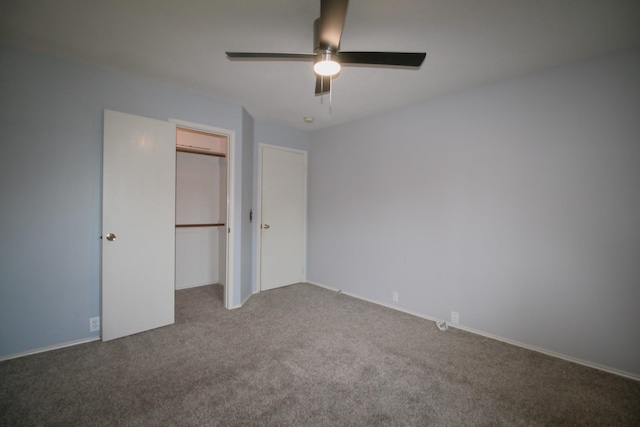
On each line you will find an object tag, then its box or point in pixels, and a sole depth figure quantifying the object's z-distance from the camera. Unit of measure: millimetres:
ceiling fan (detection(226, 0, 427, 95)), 1595
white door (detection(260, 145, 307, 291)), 4250
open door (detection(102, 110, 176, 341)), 2588
